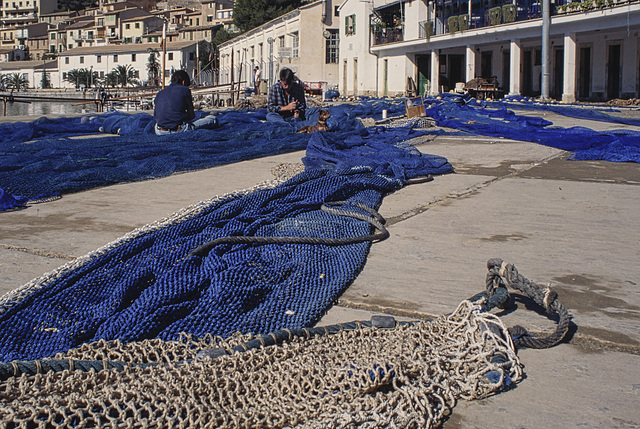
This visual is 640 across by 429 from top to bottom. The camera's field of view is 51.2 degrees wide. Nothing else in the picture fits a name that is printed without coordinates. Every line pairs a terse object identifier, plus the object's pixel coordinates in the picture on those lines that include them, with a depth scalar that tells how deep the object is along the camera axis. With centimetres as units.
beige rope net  167
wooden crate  1169
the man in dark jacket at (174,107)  887
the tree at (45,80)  8756
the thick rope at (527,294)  226
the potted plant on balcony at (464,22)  3200
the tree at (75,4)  13688
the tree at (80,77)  8200
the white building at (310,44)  4647
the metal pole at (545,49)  2281
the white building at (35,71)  9025
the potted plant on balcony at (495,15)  2947
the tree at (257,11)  6612
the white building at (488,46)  2603
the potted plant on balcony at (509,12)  2842
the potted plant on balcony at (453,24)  3247
